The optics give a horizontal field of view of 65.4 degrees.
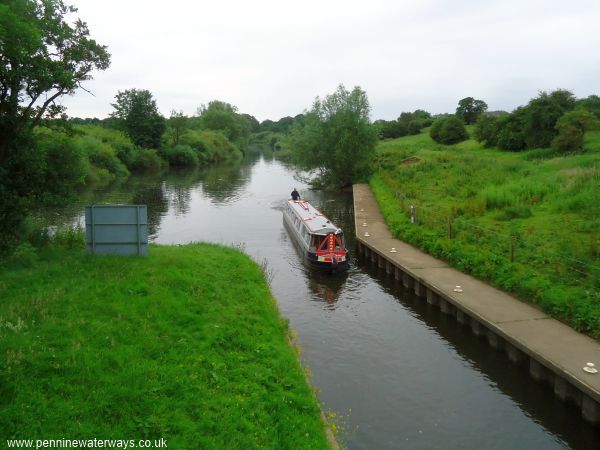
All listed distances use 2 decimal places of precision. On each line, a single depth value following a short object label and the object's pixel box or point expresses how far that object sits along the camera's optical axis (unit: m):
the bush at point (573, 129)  45.53
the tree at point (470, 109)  99.94
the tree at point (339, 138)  52.75
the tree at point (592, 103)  63.91
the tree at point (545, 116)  52.44
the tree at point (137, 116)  85.00
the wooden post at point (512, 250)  18.36
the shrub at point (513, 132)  57.03
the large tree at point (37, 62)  12.80
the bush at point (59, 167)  16.28
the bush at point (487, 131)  63.88
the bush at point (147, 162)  76.50
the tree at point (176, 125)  99.44
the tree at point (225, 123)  136.12
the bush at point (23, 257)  14.89
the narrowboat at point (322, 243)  23.06
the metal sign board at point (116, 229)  16.03
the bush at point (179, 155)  88.38
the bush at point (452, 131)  80.12
